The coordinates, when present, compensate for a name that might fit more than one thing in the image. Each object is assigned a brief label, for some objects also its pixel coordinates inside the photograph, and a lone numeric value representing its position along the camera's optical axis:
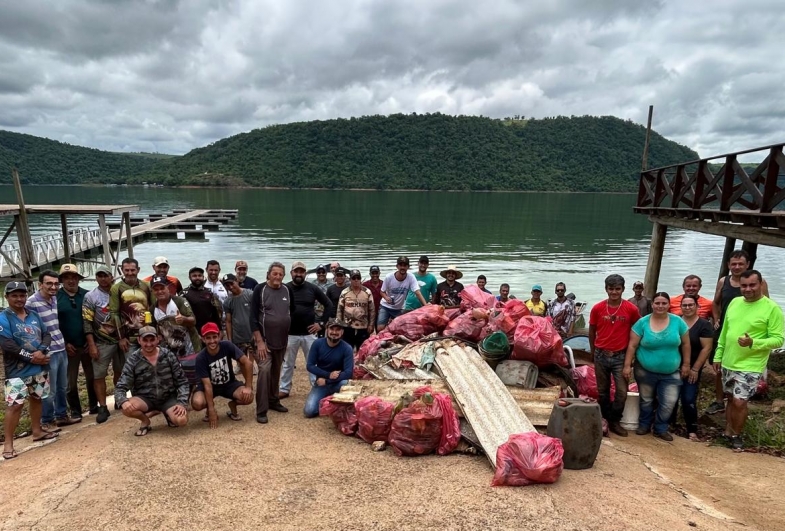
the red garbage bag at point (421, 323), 6.62
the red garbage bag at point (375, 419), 4.55
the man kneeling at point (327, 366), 5.48
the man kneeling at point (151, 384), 4.70
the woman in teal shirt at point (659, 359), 4.96
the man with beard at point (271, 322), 5.46
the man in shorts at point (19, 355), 4.52
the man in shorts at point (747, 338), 4.61
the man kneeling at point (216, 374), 4.98
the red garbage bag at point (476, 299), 7.10
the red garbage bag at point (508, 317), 5.92
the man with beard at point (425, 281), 8.26
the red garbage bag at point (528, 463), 3.54
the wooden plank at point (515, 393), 4.78
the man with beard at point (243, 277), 7.29
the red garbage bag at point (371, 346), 6.42
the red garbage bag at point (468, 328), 6.24
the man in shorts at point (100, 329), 5.26
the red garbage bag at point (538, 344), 5.38
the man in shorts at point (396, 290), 7.62
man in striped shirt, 4.83
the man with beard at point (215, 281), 6.61
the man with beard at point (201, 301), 5.96
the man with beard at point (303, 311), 5.88
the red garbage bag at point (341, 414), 4.89
